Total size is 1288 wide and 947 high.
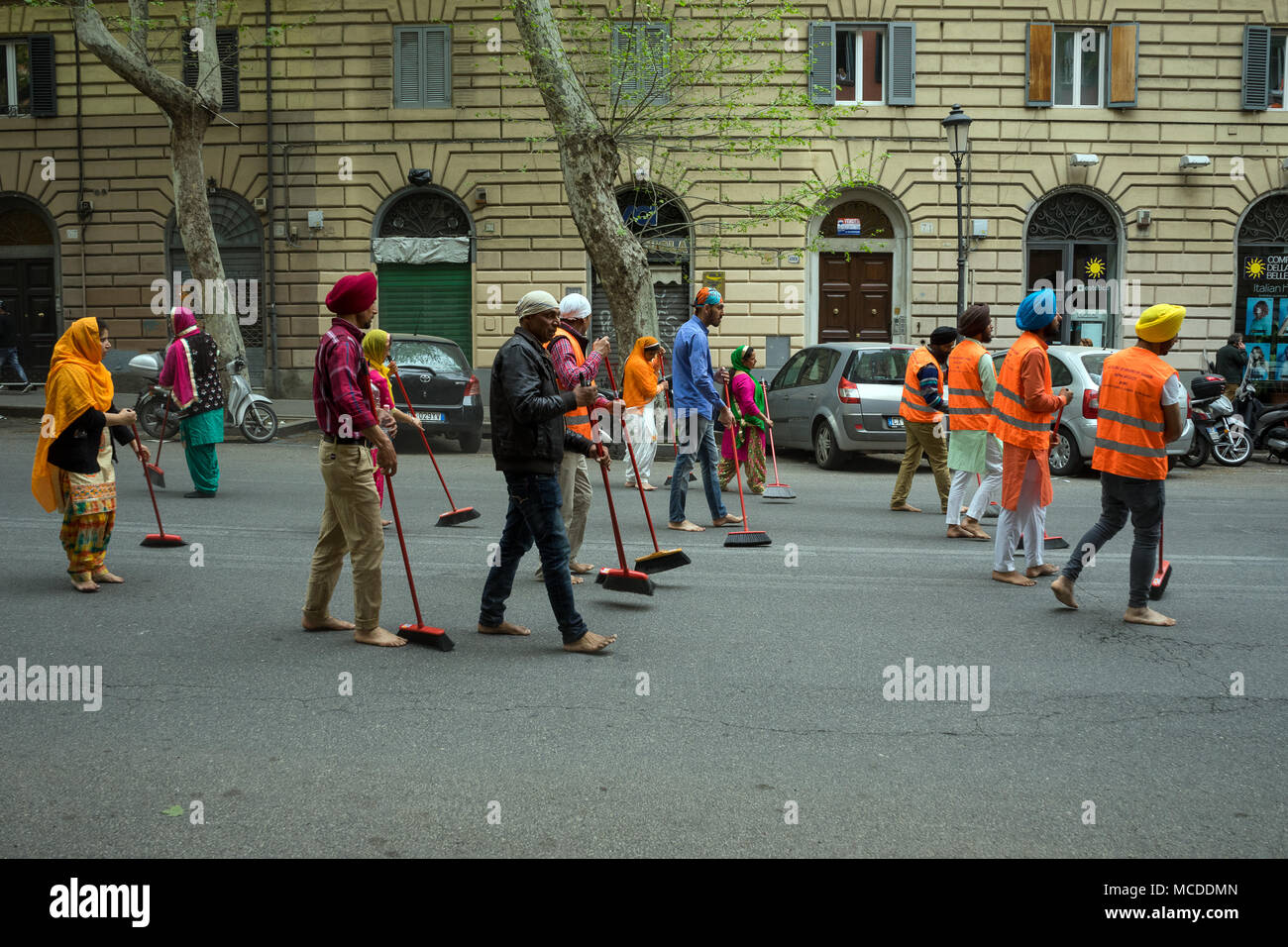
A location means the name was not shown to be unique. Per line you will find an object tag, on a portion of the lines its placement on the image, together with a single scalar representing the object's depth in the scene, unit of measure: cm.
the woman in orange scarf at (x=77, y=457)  749
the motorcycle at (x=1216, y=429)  1577
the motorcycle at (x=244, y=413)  1752
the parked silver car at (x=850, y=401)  1481
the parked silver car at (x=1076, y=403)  1410
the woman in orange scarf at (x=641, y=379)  1091
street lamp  1842
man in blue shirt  1002
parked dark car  1631
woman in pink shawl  1138
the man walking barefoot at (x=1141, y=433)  659
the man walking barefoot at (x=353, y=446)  590
